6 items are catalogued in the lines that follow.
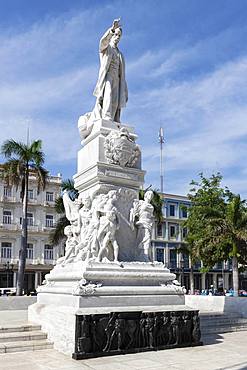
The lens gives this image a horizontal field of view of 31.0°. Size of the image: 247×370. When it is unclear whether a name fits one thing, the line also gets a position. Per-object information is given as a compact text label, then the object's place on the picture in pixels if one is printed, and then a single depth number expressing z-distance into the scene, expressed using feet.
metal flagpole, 170.18
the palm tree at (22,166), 84.58
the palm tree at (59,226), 88.79
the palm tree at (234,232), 70.59
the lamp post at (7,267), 145.18
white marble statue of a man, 41.34
